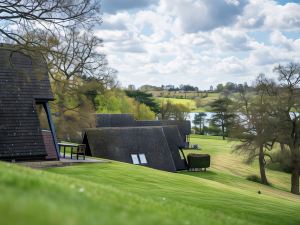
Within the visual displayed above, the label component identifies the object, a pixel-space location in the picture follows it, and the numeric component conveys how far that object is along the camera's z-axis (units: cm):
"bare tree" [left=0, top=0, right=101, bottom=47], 2161
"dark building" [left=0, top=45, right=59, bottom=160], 2847
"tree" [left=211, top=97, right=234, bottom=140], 12596
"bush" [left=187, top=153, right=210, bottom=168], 6172
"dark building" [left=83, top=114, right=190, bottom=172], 5166
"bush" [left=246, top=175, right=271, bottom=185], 6342
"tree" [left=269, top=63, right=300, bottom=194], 5397
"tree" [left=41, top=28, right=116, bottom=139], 5322
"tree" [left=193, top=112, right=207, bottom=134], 15438
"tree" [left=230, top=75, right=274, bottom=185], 5488
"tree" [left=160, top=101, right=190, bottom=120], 13788
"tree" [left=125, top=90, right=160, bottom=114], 13250
